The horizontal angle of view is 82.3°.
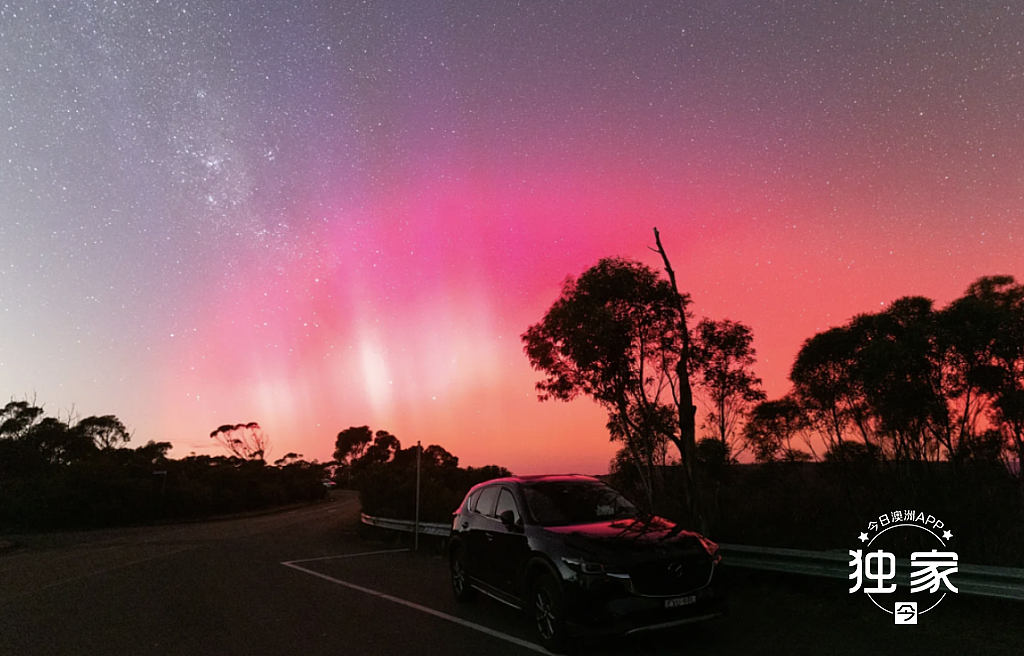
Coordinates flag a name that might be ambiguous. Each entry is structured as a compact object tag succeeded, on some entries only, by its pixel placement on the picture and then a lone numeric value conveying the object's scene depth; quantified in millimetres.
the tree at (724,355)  15852
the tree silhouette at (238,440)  82188
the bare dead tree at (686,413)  13039
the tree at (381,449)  95225
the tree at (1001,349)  20906
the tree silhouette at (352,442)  102812
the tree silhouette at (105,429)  61719
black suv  5586
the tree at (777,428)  30688
